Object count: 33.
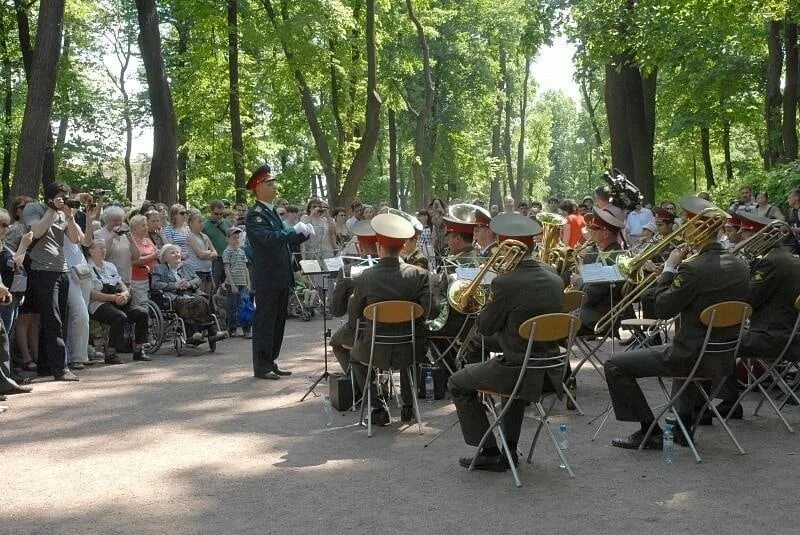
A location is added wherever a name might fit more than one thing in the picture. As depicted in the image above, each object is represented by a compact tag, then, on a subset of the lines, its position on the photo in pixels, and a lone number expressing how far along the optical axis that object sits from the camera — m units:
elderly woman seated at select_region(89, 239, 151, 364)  12.93
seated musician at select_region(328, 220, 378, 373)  9.14
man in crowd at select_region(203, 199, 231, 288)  17.27
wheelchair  13.75
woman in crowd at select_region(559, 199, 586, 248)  17.08
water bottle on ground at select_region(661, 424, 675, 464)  7.28
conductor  11.35
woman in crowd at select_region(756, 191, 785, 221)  17.19
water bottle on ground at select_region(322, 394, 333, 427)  9.06
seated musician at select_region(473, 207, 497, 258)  9.70
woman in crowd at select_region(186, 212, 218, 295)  15.45
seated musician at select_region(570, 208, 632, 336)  10.40
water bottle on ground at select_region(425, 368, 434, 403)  10.05
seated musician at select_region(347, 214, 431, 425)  8.49
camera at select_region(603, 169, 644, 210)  18.55
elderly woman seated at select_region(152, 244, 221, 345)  13.88
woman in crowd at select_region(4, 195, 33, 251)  11.45
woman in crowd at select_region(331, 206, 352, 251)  20.98
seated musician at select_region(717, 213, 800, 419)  8.18
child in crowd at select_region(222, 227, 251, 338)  15.90
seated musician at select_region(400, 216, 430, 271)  10.00
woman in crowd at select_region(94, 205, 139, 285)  13.38
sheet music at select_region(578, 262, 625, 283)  9.55
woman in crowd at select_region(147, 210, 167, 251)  14.88
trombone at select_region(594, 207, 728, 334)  7.48
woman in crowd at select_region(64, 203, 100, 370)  12.23
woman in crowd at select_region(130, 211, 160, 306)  13.62
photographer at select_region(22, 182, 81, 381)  11.42
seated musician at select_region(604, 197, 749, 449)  7.32
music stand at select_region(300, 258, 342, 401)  10.70
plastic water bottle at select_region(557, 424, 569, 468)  7.47
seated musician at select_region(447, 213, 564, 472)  6.89
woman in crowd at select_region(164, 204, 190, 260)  15.37
